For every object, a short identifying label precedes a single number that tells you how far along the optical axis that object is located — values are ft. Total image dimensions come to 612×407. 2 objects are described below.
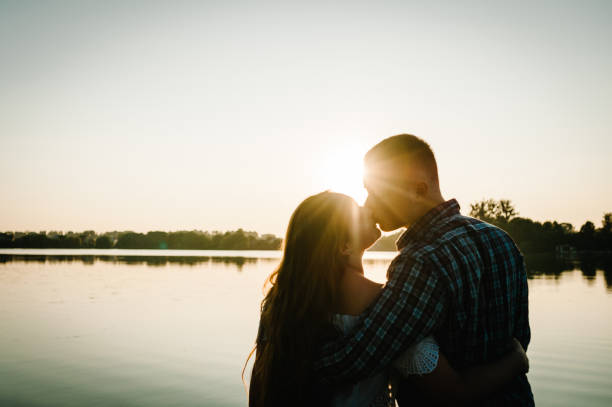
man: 6.32
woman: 6.69
